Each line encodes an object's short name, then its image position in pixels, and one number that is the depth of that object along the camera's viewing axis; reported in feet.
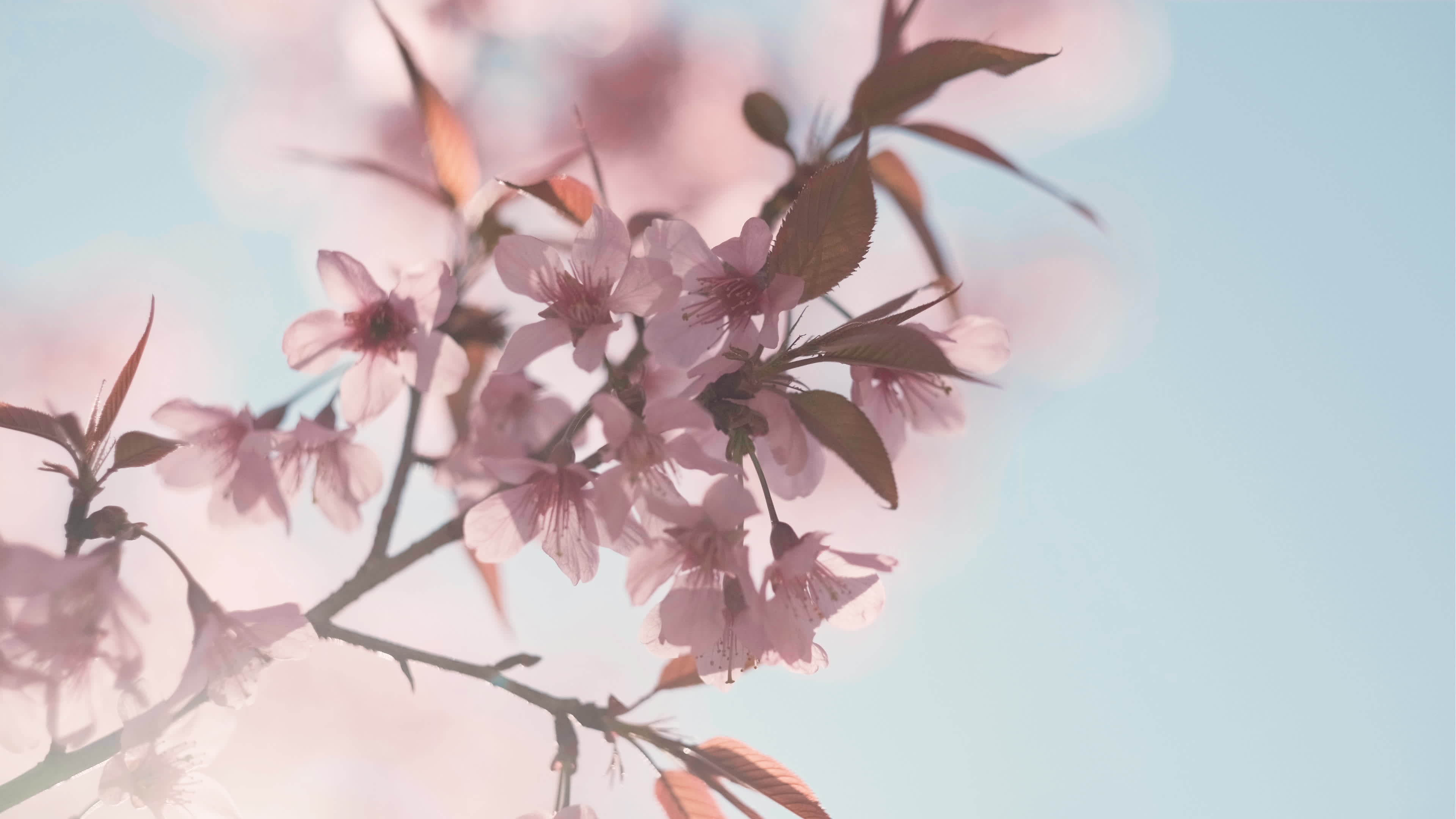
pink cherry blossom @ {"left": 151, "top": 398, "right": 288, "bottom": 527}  1.50
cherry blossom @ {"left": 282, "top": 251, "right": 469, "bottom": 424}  1.49
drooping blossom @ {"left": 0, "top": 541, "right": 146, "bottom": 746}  1.39
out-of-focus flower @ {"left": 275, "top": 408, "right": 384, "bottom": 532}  1.52
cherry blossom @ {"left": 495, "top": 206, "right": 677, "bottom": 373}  1.43
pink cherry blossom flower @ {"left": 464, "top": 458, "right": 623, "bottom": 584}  1.44
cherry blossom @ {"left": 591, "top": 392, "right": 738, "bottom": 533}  1.38
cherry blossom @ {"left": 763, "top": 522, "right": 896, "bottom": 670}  1.44
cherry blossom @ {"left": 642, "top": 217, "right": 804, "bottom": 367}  1.43
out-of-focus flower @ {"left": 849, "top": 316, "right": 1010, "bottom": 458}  1.51
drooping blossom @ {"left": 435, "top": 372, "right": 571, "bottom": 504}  1.67
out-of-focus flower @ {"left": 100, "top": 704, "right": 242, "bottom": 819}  1.47
